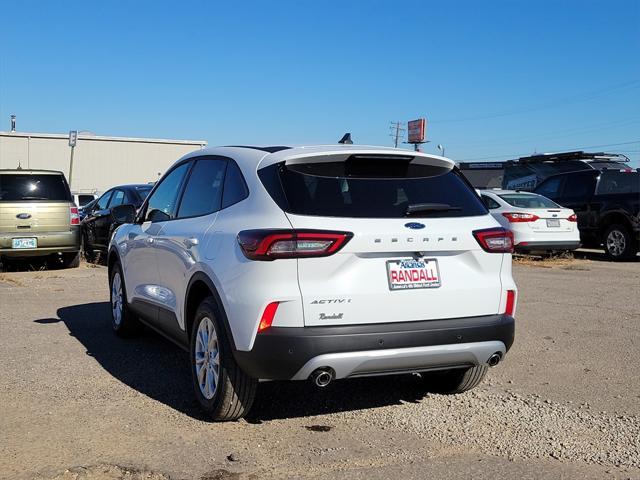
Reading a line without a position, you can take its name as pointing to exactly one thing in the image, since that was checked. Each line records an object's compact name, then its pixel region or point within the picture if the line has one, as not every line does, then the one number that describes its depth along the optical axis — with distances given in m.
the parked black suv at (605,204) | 13.91
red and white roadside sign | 28.26
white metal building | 33.53
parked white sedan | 13.14
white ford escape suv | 3.84
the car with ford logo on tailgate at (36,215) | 11.90
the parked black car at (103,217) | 13.12
